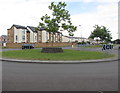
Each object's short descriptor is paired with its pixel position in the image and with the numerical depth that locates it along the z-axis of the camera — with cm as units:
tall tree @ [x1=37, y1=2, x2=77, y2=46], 1529
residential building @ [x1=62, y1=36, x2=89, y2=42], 8948
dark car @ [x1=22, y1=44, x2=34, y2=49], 2471
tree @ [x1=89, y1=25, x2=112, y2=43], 3528
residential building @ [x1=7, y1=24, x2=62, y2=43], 4618
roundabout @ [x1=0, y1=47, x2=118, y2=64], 846
